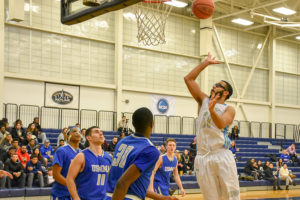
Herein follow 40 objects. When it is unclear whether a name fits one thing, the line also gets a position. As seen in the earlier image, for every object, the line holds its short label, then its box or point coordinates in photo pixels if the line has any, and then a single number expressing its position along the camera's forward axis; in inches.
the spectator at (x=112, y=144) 657.6
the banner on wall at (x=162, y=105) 921.5
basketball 286.5
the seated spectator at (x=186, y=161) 684.7
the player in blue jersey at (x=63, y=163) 234.3
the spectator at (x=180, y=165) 668.7
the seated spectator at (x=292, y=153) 905.5
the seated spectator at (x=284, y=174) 764.6
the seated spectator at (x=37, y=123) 650.0
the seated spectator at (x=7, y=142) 543.2
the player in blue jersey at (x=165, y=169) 283.3
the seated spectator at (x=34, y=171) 507.8
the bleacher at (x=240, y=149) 497.4
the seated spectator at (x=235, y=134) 936.3
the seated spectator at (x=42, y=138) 638.6
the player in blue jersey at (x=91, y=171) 217.2
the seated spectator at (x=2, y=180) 485.2
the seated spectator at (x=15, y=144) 526.0
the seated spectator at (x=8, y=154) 507.5
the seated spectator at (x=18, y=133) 602.3
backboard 270.4
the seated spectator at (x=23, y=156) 518.0
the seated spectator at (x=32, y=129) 632.3
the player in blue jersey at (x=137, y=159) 135.8
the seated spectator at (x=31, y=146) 577.0
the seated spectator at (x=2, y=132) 578.2
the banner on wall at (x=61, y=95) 783.7
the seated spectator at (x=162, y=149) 645.9
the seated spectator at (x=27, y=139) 596.9
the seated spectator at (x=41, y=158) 538.5
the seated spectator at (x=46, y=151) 576.7
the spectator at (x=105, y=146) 656.4
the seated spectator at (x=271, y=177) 748.0
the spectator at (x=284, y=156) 872.3
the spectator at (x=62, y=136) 610.1
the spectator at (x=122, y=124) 772.6
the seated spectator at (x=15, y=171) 495.5
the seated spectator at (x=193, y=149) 729.0
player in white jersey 189.2
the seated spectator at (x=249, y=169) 746.2
